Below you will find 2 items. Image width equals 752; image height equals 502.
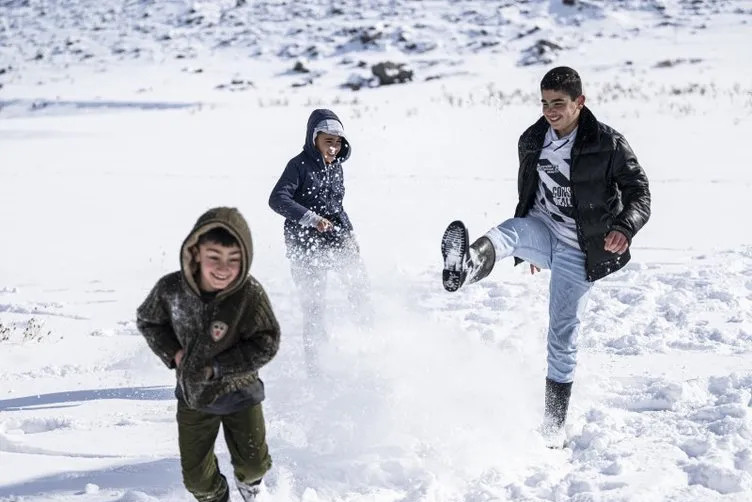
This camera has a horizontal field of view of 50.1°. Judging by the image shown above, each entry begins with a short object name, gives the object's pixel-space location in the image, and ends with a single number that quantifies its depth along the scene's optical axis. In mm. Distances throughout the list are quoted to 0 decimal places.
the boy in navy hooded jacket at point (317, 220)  4656
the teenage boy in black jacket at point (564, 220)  3574
